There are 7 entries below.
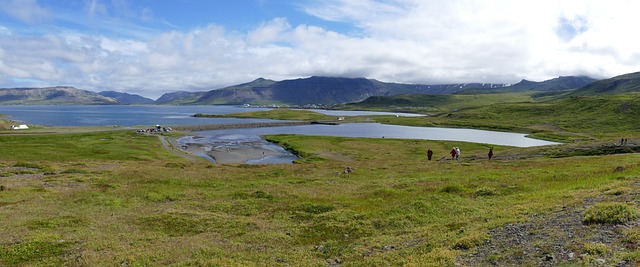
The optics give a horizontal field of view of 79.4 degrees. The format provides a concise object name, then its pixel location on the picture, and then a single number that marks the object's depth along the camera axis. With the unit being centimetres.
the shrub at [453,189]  3497
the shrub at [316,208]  2961
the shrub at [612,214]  1852
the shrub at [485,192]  3300
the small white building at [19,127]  16908
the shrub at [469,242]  1805
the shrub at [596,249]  1474
